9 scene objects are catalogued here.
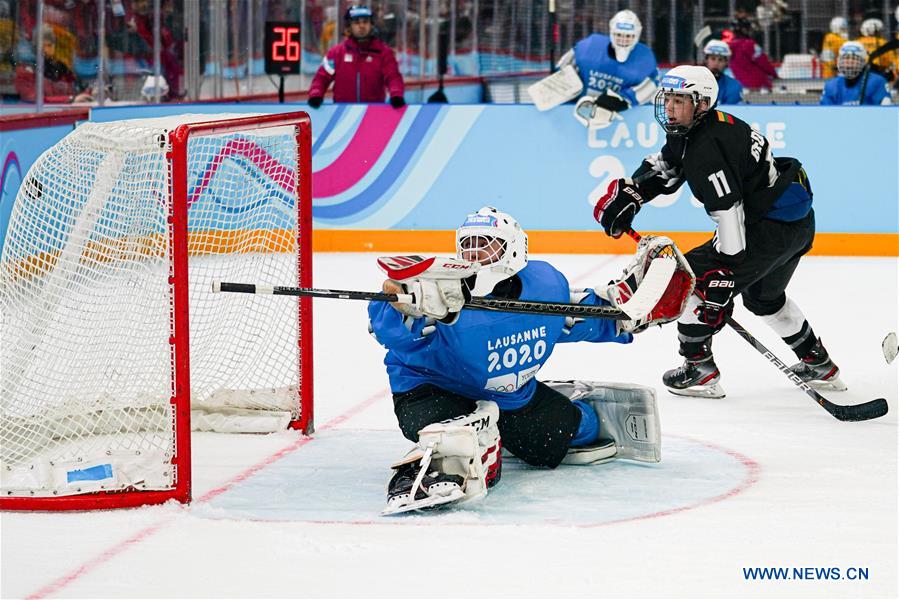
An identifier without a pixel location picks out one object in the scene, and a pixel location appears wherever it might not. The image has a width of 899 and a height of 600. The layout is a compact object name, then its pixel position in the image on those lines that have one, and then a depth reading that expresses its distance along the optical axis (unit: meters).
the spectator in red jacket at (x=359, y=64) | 17.94
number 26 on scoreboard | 18.06
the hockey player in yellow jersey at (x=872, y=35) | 24.37
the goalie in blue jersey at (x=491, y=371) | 6.75
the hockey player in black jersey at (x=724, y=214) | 9.04
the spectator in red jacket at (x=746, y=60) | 23.14
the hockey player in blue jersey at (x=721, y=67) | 17.58
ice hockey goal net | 6.97
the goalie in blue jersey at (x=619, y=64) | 16.81
